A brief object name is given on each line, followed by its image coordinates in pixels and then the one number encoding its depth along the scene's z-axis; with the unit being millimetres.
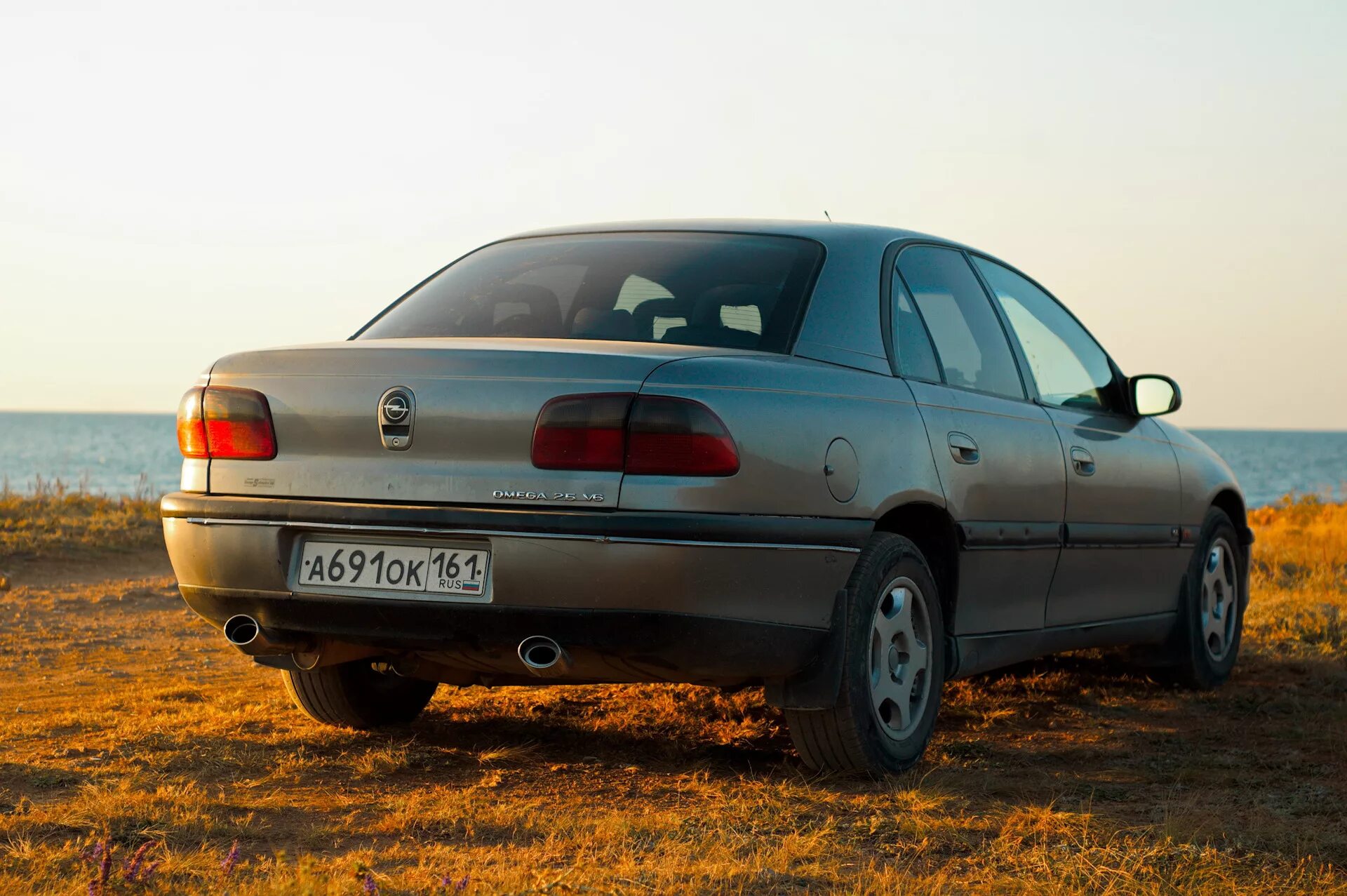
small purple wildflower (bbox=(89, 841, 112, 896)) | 2826
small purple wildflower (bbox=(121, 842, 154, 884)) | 2875
